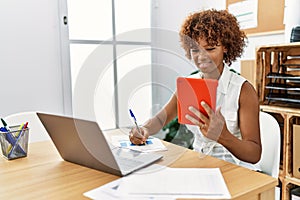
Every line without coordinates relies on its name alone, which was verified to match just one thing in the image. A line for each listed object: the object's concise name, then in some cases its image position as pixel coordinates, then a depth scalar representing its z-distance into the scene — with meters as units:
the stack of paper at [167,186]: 0.66
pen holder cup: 1.00
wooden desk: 0.70
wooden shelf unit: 1.56
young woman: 1.05
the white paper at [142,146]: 1.06
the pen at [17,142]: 1.00
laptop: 0.73
